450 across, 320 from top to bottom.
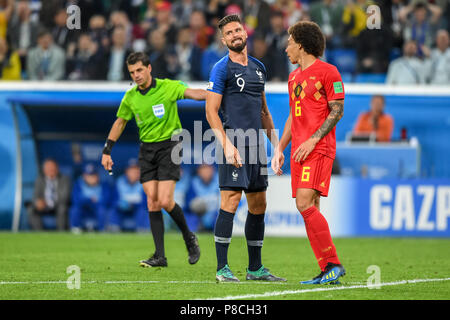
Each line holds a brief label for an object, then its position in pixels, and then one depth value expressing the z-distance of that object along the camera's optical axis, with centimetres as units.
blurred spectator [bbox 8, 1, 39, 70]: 1828
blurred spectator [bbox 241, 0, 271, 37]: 1780
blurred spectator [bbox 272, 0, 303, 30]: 1819
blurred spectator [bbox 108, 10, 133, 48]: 1799
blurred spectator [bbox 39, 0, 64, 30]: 1848
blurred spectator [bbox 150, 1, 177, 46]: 1798
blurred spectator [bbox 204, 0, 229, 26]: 1869
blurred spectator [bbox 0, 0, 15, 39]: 1886
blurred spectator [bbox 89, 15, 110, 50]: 1769
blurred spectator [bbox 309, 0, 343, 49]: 1780
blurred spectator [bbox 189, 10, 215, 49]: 1819
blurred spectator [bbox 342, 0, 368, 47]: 1758
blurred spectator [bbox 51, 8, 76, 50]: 1788
